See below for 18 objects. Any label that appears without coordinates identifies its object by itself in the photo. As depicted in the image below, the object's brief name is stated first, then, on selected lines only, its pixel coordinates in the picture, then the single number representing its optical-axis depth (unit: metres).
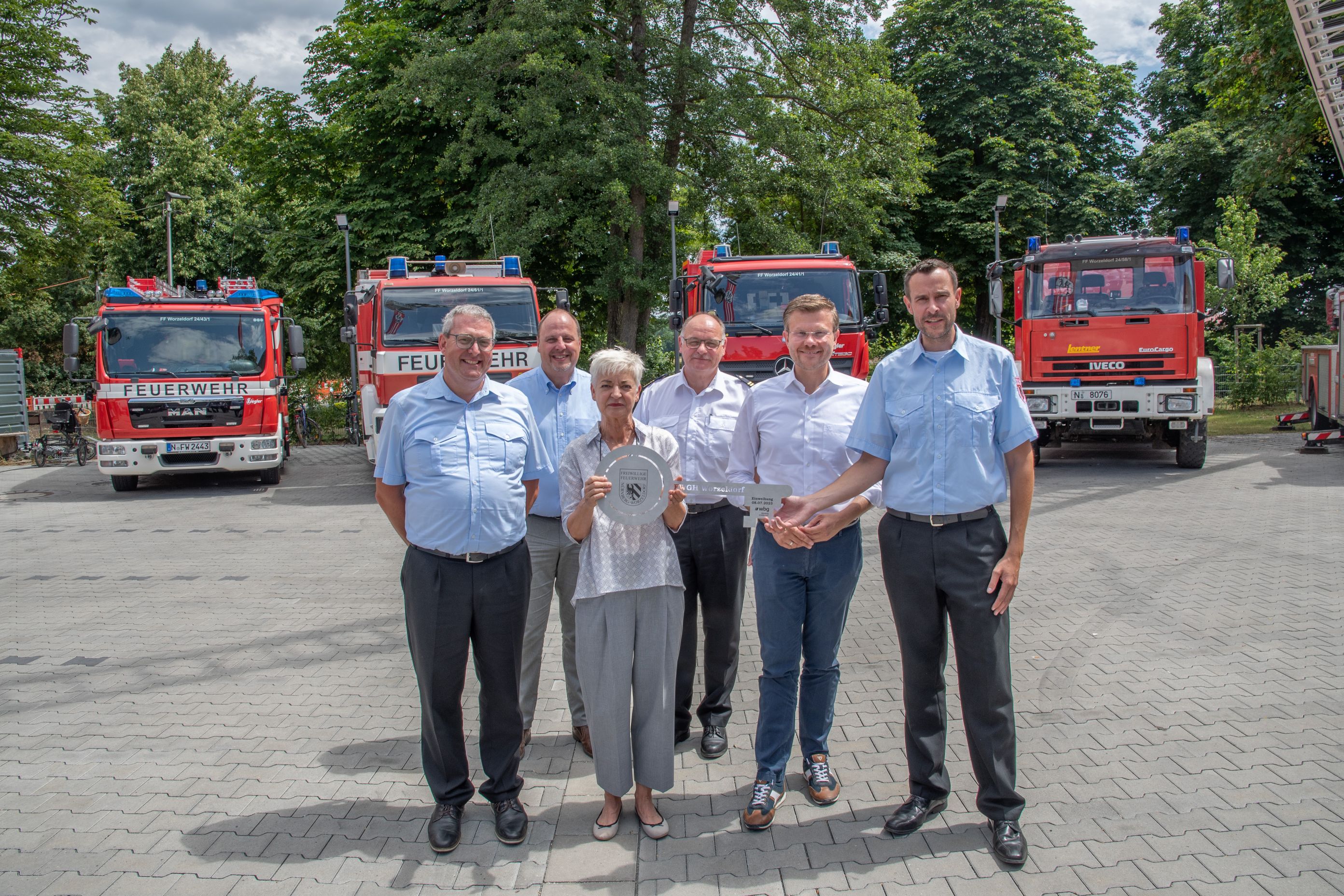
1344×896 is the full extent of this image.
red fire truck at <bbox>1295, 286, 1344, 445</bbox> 15.45
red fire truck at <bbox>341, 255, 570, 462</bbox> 11.91
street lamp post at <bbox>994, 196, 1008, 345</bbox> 25.33
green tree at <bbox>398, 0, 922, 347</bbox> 20.23
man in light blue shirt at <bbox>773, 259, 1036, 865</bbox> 3.45
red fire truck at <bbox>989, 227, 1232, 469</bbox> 12.80
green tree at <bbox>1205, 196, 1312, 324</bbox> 25.25
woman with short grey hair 3.55
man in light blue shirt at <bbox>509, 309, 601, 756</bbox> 4.30
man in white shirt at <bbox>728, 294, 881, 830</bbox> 3.71
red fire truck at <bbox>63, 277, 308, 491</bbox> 13.22
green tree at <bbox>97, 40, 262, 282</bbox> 36.88
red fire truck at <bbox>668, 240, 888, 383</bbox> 12.16
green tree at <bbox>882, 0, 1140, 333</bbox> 30.08
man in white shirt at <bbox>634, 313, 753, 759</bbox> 4.27
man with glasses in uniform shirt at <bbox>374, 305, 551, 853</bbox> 3.54
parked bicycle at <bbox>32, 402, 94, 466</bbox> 18.77
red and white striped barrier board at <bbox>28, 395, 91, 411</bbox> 25.45
